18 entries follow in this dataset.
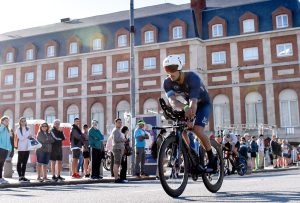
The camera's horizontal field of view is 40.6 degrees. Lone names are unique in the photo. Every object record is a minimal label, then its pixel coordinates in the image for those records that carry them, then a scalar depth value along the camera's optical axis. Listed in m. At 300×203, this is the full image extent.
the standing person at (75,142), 13.20
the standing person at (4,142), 10.96
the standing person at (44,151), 11.99
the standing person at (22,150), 11.60
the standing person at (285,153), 23.28
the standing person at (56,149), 12.28
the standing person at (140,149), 14.04
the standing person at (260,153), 20.71
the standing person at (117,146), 12.09
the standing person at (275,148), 21.67
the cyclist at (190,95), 5.29
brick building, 35.69
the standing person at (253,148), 19.32
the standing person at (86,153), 13.55
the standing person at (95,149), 12.89
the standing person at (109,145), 13.62
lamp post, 15.55
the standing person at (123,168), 12.01
